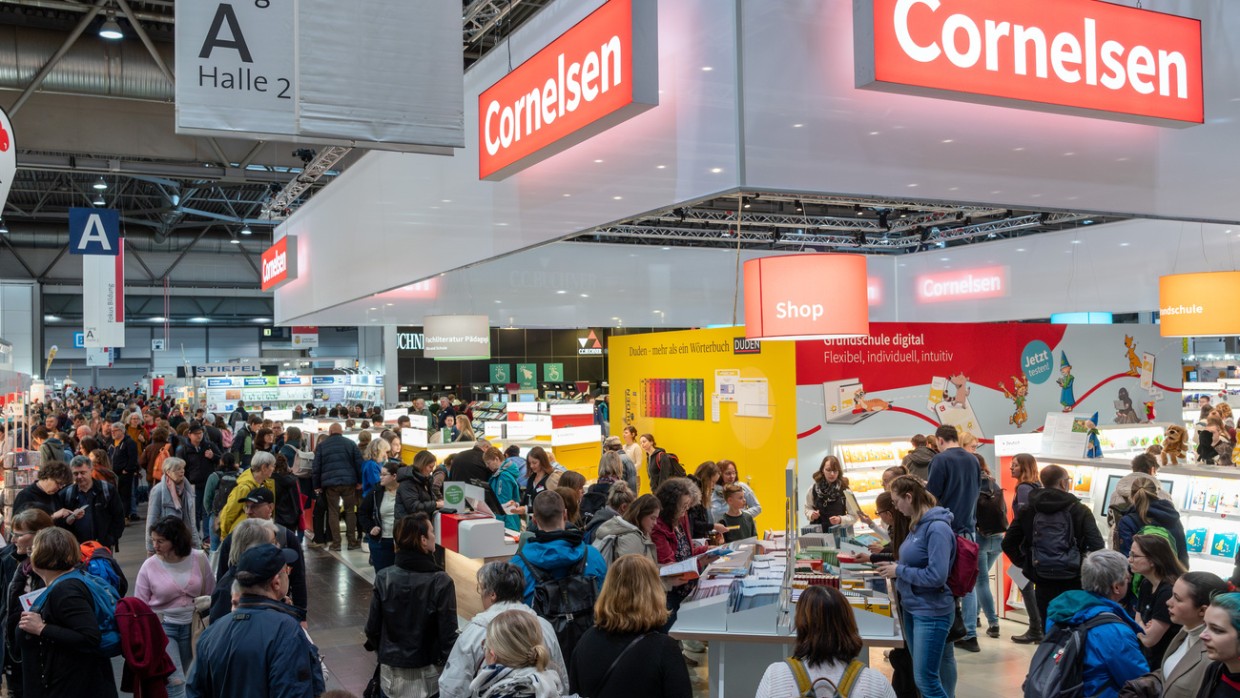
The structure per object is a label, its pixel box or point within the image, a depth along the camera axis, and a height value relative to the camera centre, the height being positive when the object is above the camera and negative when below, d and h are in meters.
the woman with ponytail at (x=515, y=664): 2.76 -0.90
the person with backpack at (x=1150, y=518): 5.01 -0.88
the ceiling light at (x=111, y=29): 9.50 +3.59
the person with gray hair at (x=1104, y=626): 3.10 -0.93
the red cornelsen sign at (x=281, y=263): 13.54 +1.67
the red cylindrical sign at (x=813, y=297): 6.13 +0.45
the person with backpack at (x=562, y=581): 4.09 -0.95
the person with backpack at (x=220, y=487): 7.55 -0.93
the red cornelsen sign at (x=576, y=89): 4.60 +1.56
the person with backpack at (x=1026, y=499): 6.20 -0.92
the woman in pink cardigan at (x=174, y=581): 4.37 -0.98
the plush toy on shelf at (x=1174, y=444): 7.73 -0.74
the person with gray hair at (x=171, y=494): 7.09 -0.92
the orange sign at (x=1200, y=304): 8.27 +0.48
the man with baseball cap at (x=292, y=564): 4.63 -0.96
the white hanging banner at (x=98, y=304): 18.05 +1.43
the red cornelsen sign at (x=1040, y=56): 4.41 +1.57
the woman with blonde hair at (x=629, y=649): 3.03 -0.94
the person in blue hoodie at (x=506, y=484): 7.57 -0.94
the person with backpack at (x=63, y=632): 3.64 -1.00
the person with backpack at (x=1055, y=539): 5.28 -1.04
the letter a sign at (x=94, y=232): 14.55 +2.33
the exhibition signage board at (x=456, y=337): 12.45 +0.46
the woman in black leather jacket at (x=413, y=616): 3.95 -1.04
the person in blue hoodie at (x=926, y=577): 4.54 -1.06
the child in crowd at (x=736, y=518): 6.59 -1.10
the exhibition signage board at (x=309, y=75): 4.25 +1.41
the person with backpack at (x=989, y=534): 6.72 -1.29
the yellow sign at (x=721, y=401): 9.89 -0.41
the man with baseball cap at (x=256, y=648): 2.98 -0.89
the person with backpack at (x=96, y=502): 6.41 -0.92
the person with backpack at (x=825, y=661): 2.78 -0.92
